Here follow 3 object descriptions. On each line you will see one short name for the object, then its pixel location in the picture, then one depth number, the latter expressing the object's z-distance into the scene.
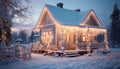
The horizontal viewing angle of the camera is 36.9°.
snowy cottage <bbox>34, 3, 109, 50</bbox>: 25.08
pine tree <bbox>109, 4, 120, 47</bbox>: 48.99
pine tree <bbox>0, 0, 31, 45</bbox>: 17.45
